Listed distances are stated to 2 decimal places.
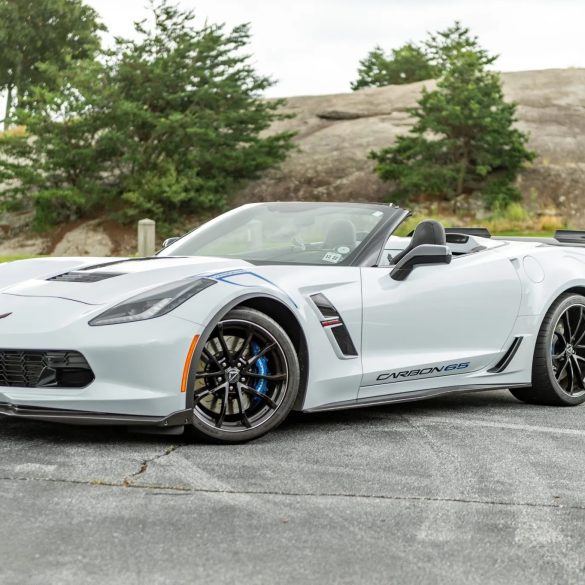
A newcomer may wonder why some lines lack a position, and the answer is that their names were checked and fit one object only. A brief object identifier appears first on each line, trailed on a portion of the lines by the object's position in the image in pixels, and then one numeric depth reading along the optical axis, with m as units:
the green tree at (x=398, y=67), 64.00
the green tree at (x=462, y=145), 29.78
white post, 23.97
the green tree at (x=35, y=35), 51.81
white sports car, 5.07
